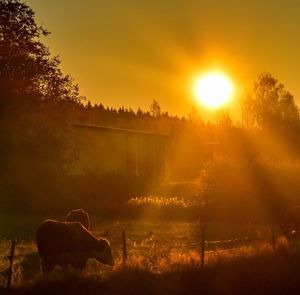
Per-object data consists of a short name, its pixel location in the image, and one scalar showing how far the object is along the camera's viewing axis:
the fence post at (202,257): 17.00
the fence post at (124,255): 16.41
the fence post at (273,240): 20.31
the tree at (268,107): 73.94
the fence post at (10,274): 14.73
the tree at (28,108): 37.91
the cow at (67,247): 17.09
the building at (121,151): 51.91
